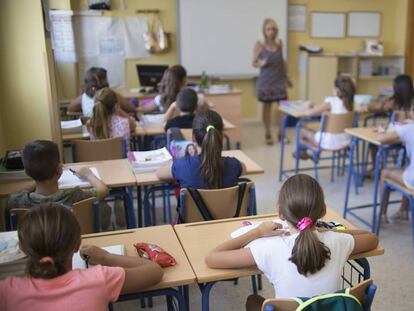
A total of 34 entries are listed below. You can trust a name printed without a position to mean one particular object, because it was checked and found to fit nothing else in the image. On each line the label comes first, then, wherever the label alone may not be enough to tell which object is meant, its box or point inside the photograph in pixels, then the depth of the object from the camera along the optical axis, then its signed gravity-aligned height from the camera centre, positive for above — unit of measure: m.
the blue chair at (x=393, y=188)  3.23 -0.98
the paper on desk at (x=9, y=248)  1.67 -0.67
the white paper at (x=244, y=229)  1.97 -0.73
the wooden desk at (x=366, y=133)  3.59 -0.68
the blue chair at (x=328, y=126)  4.47 -0.74
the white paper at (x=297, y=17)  7.70 +0.46
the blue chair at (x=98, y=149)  3.46 -0.69
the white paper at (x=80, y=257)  1.69 -0.73
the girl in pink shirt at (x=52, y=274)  1.36 -0.63
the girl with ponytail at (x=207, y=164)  2.47 -0.59
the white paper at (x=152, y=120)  4.34 -0.62
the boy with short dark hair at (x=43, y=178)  2.19 -0.55
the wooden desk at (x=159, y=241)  1.68 -0.75
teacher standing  6.53 -0.35
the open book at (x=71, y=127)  3.83 -0.58
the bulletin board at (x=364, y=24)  8.04 +0.33
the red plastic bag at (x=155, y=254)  1.72 -0.72
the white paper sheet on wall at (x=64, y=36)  5.33 +0.21
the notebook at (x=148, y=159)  2.94 -0.66
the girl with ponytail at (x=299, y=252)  1.54 -0.67
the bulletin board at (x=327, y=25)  7.86 +0.33
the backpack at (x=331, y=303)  1.37 -0.72
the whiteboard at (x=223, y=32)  7.22 +0.25
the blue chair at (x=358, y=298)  1.41 -0.74
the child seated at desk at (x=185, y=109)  3.85 -0.47
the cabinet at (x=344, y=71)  7.69 -0.42
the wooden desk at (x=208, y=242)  1.69 -0.76
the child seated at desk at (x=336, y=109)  4.55 -0.61
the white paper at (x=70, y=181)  2.62 -0.69
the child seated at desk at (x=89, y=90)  4.49 -0.34
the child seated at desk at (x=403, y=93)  4.52 -0.46
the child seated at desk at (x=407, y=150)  3.22 -0.71
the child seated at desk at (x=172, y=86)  4.55 -0.33
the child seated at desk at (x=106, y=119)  3.70 -0.51
